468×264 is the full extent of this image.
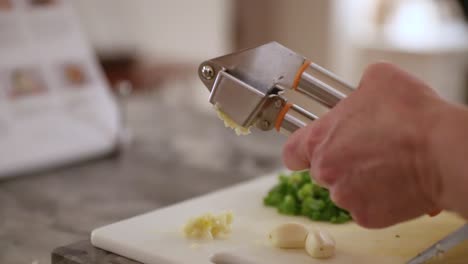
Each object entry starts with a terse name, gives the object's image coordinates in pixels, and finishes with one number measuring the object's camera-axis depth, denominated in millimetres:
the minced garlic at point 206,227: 652
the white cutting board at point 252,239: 621
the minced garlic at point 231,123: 640
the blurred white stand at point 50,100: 878
